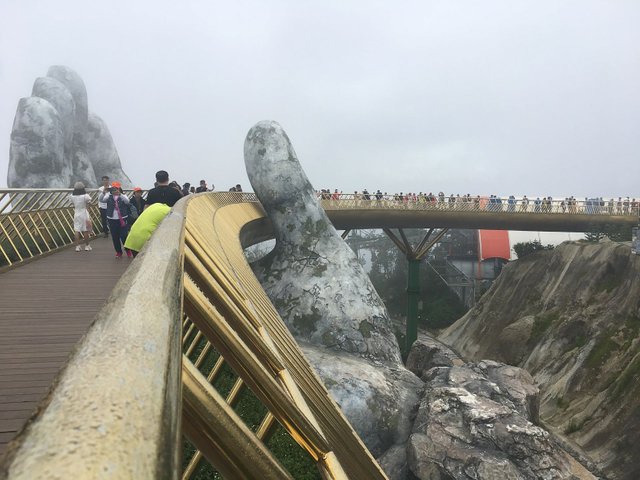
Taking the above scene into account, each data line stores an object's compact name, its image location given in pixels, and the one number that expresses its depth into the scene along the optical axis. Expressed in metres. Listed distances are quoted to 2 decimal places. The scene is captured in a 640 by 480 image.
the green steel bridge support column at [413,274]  27.80
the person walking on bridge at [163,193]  6.13
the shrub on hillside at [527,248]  33.51
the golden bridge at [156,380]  0.54
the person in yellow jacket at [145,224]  5.29
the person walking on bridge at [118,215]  9.19
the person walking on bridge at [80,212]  9.23
